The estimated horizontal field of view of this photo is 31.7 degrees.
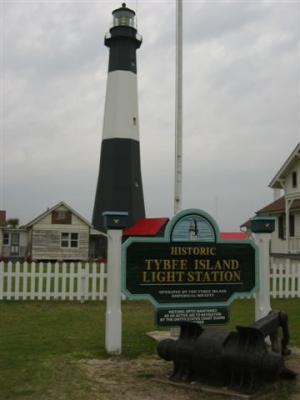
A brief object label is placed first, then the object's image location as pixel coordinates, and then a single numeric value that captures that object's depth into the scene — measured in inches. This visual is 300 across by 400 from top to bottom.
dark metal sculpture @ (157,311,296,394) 223.9
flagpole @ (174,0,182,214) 418.9
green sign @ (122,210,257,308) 299.0
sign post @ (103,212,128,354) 301.6
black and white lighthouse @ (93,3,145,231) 1288.1
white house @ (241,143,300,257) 1072.8
